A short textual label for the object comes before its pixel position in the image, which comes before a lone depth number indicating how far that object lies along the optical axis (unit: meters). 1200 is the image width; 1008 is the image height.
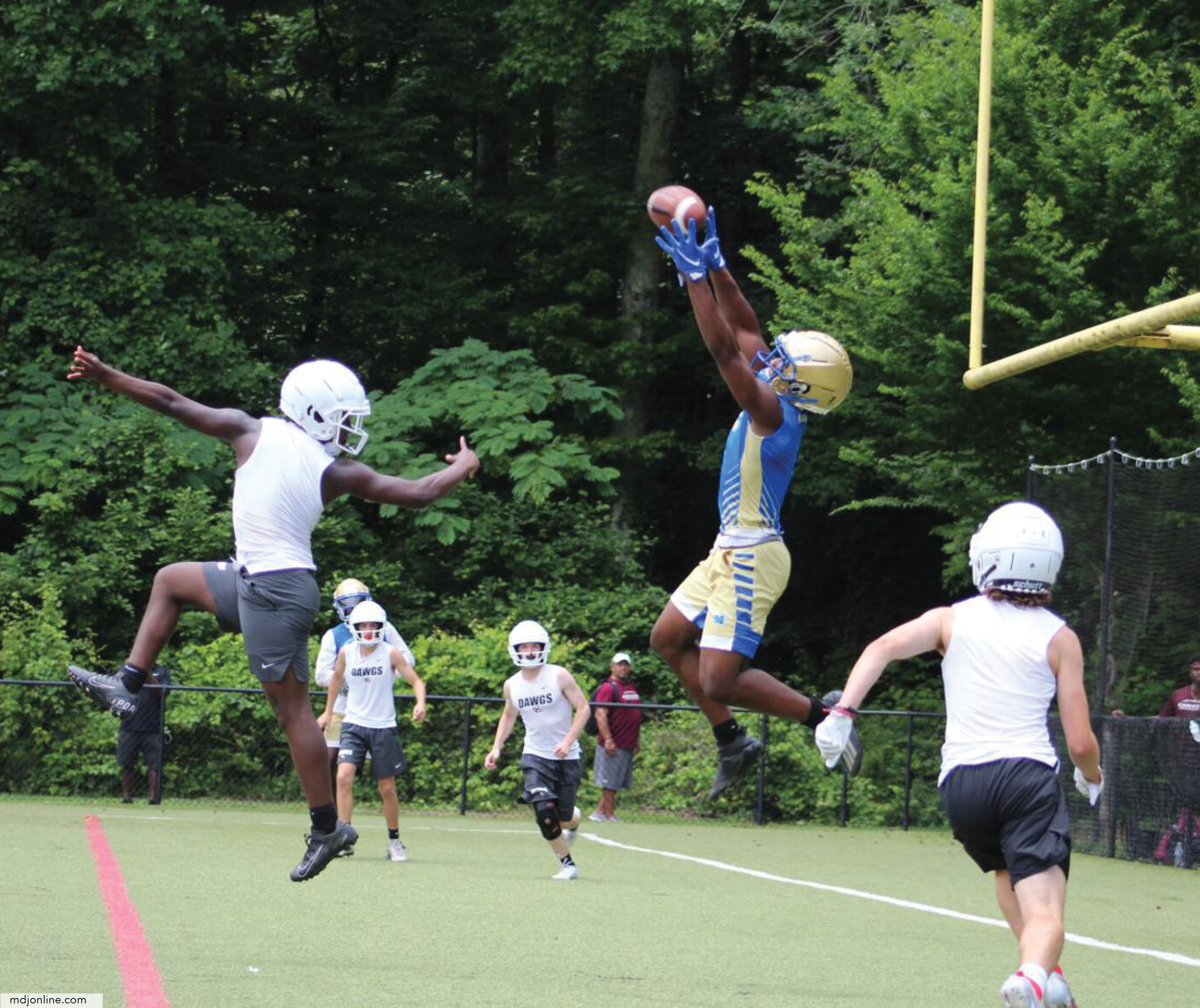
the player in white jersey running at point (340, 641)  16.94
